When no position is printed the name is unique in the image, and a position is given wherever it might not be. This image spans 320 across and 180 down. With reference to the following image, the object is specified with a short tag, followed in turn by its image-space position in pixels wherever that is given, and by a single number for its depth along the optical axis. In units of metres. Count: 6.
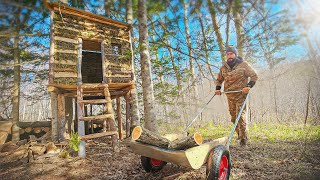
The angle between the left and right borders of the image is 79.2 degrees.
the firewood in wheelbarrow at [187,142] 2.69
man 4.85
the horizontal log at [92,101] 5.80
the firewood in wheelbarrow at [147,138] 2.98
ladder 5.45
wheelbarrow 2.52
